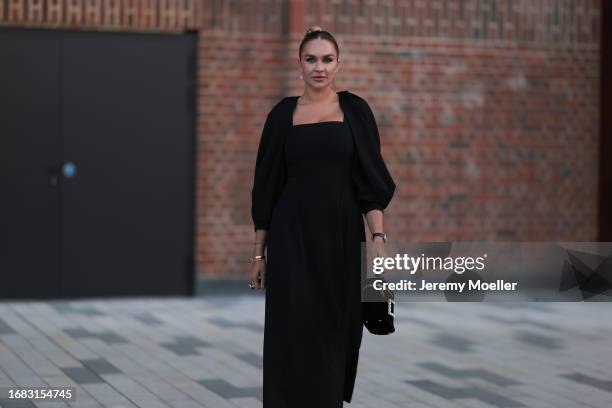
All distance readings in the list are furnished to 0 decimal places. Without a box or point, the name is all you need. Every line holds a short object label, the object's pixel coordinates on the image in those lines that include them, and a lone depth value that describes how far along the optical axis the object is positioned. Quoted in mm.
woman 5734
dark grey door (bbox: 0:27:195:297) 12344
